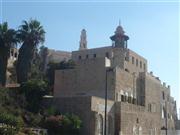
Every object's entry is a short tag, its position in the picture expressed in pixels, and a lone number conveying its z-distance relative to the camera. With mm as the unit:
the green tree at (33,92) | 38531
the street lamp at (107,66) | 42859
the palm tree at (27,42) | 43688
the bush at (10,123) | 24080
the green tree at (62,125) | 33031
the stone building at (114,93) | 36656
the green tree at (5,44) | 42094
